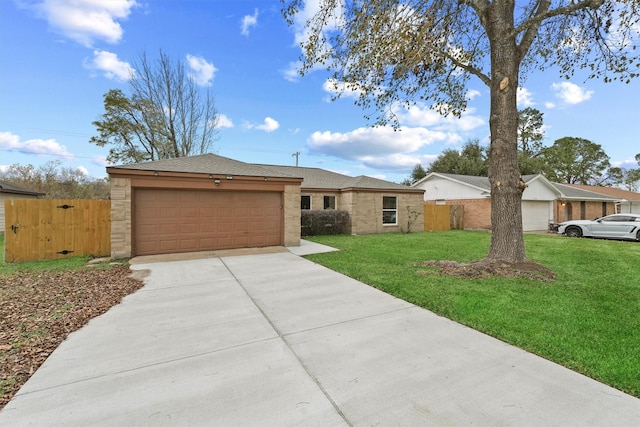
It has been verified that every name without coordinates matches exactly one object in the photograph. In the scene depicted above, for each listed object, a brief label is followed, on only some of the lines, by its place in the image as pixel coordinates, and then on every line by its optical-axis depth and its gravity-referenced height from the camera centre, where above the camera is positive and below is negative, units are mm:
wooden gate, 7871 -389
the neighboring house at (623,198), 25609 +1509
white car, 13500 -667
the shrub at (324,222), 14102 -387
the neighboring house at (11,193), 14137 +1264
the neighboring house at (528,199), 18658 +1142
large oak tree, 6676 +4434
